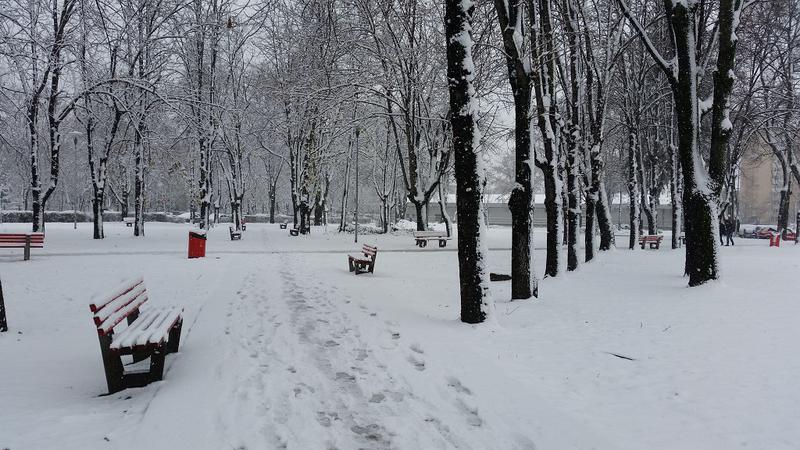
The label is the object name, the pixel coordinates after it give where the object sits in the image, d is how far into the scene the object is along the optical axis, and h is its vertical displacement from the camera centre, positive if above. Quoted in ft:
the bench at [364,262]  43.34 -3.95
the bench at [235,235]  86.38 -2.75
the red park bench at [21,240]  47.62 -1.96
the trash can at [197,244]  54.13 -2.79
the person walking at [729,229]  85.20 -1.89
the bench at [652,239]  72.95 -3.17
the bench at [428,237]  78.02 -2.90
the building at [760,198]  230.48 +11.08
